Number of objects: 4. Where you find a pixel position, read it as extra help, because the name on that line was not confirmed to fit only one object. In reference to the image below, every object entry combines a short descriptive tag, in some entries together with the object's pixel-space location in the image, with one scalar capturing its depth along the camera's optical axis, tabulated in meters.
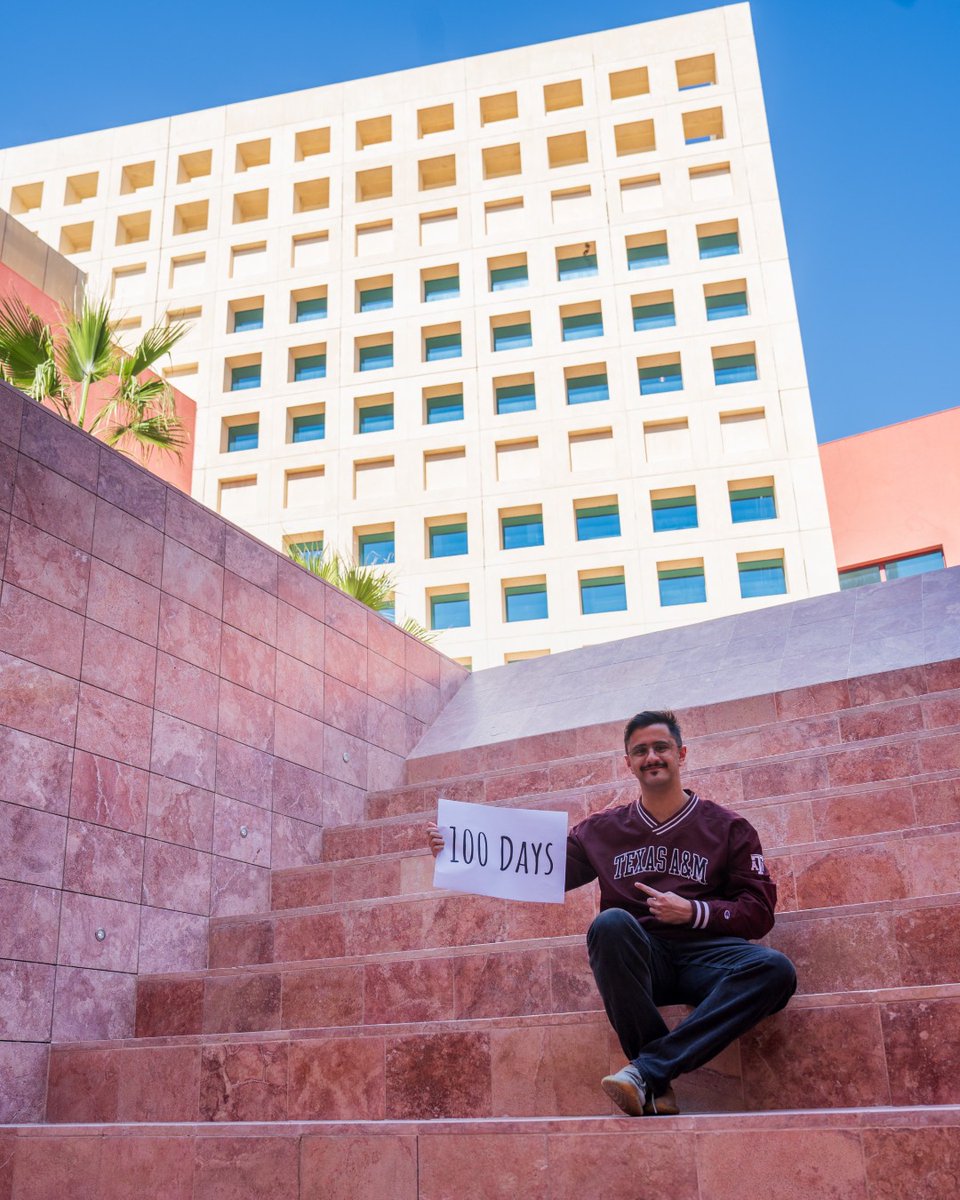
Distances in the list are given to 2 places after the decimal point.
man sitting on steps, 3.60
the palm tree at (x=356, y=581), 10.88
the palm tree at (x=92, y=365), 9.30
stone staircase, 3.30
